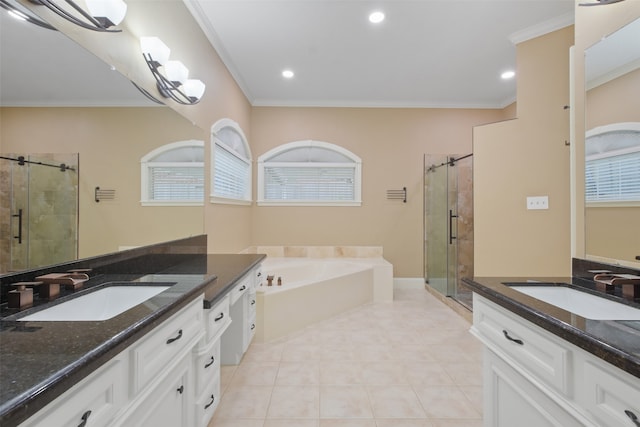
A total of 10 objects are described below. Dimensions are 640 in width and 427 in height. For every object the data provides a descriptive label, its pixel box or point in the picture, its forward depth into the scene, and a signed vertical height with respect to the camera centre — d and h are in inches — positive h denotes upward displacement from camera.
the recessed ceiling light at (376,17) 101.0 +68.3
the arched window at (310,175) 180.9 +24.6
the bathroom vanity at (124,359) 22.5 -14.5
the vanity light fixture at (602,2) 55.7 +40.6
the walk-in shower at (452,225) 163.2 -4.9
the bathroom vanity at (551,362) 28.8 -17.4
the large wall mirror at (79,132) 41.1 +14.4
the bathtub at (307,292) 108.0 -32.2
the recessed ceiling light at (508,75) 142.9 +68.7
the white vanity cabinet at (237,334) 89.0 -35.3
